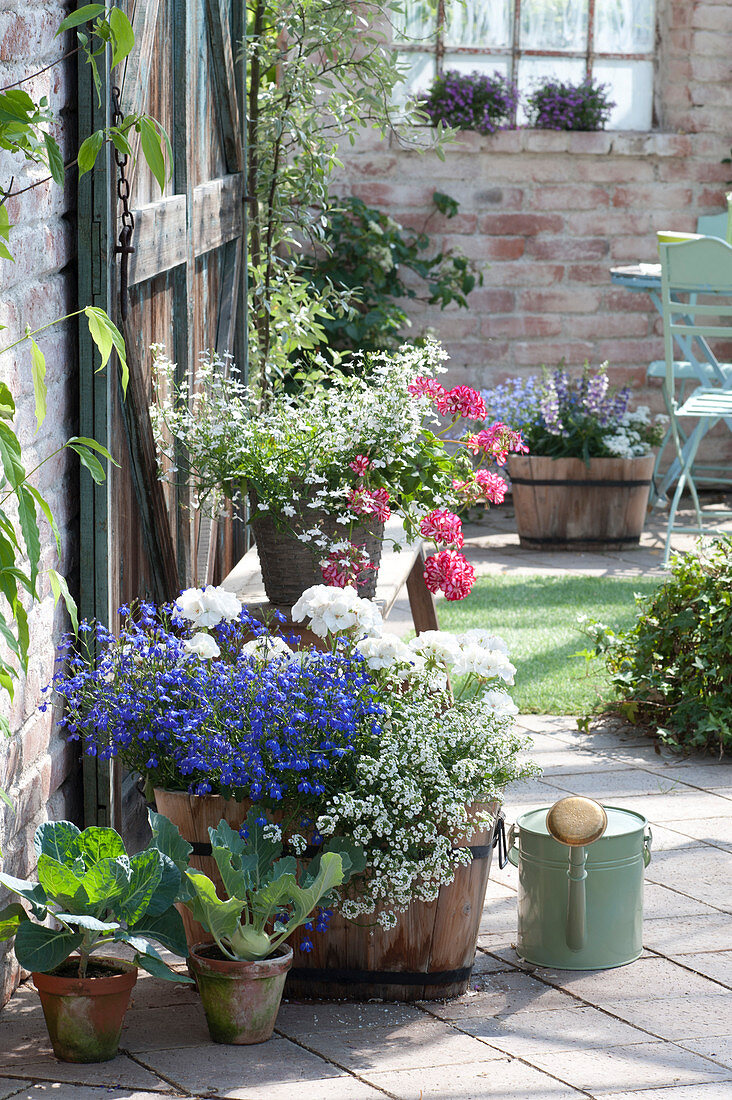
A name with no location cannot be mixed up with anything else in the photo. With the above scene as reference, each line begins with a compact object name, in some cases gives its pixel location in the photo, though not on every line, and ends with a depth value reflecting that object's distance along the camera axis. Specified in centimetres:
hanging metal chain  535
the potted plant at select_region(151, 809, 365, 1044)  441
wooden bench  693
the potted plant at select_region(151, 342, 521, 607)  626
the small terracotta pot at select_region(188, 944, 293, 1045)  442
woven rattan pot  647
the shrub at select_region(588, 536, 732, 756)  790
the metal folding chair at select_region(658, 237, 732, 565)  1196
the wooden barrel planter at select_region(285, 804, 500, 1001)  487
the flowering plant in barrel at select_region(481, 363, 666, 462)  1328
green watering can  515
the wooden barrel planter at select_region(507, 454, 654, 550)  1330
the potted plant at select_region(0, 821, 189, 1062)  427
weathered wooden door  530
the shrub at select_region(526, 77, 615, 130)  1550
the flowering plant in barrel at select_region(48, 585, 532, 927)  470
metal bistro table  1338
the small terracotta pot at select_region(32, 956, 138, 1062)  429
